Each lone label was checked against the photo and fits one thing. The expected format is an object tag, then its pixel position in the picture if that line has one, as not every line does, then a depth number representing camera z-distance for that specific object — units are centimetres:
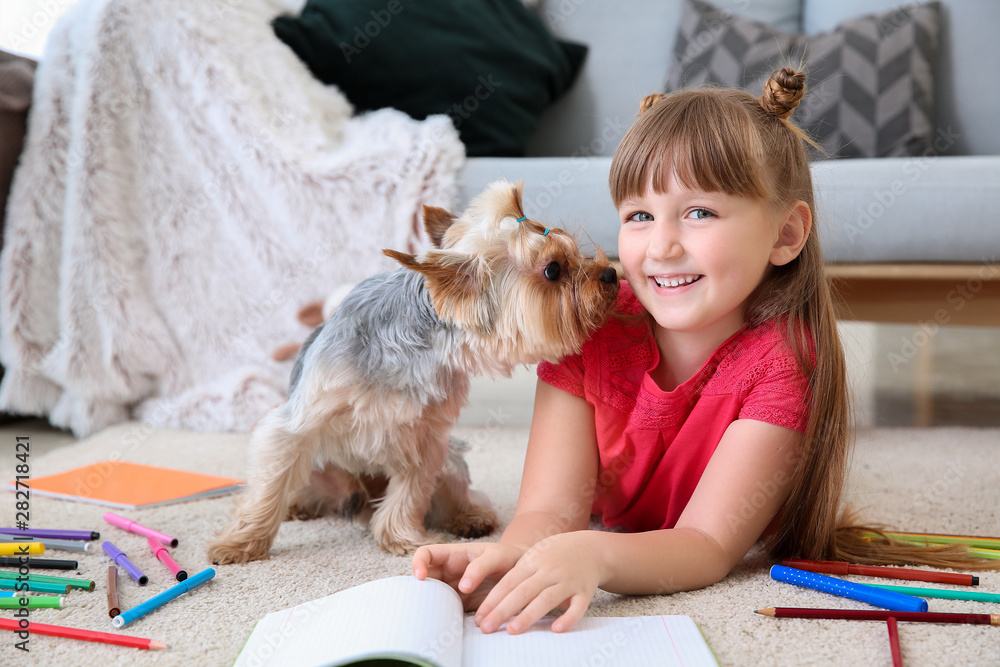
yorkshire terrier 114
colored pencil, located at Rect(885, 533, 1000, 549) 118
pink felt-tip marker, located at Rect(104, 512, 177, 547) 126
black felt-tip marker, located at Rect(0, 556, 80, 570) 113
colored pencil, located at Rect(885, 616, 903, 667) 82
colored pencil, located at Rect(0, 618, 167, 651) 88
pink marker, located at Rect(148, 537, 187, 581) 110
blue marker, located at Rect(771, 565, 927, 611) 94
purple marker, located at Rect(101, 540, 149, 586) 110
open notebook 75
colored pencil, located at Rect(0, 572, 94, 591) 106
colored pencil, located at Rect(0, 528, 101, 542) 125
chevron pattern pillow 247
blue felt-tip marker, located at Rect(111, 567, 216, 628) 95
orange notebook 152
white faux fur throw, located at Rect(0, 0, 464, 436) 224
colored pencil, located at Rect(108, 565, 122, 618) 97
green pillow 247
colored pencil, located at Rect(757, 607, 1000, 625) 92
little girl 109
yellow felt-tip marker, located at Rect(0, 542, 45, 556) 114
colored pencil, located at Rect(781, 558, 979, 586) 105
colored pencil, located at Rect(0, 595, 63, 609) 99
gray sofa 197
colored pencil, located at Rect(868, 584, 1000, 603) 99
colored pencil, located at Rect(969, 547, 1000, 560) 114
